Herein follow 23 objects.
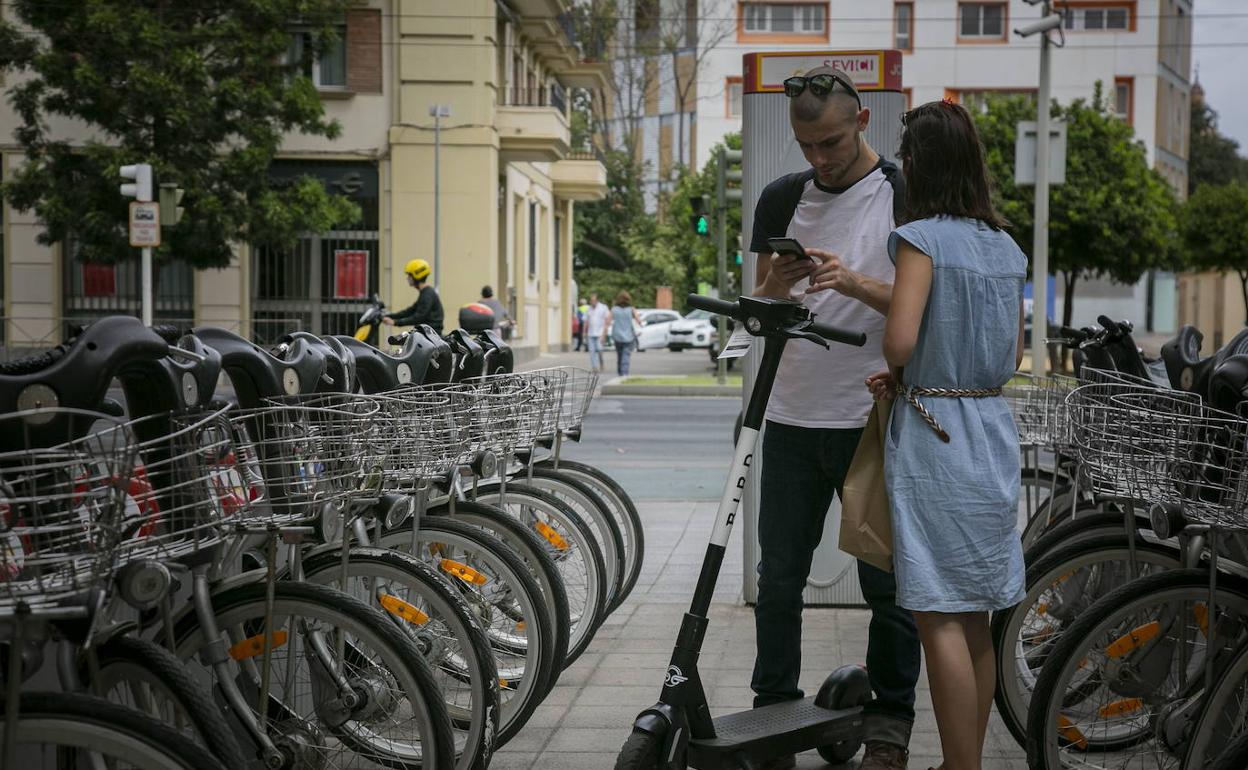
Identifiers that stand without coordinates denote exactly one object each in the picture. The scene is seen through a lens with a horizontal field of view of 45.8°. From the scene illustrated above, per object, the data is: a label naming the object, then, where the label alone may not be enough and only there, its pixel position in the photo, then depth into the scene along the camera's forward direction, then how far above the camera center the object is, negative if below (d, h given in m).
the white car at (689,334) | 48.06 -1.44
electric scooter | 3.25 -0.89
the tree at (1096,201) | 36.28 +2.29
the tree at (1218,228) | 46.44 +2.11
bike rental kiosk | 6.04 +0.69
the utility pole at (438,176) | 26.72 +2.03
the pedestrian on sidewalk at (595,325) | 31.70 -0.79
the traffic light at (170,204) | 19.50 +1.07
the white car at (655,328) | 49.00 -1.27
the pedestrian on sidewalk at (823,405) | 3.82 -0.30
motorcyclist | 14.79 -0.14
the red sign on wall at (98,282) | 27.19 +0.05
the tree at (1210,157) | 76.38 +7.30
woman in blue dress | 3.37 -0.30
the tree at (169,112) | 22.98 +2.77
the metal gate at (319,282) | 27.77 +0.09
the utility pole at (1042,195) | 22.38 +1.53
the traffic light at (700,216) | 22.44 +1.17
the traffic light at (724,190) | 15.56 +1.16
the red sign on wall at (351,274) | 28.03 +0.24
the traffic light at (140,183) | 19.12 +1.32
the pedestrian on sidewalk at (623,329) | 29.23 -0.79
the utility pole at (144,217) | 18.59 +0.86
